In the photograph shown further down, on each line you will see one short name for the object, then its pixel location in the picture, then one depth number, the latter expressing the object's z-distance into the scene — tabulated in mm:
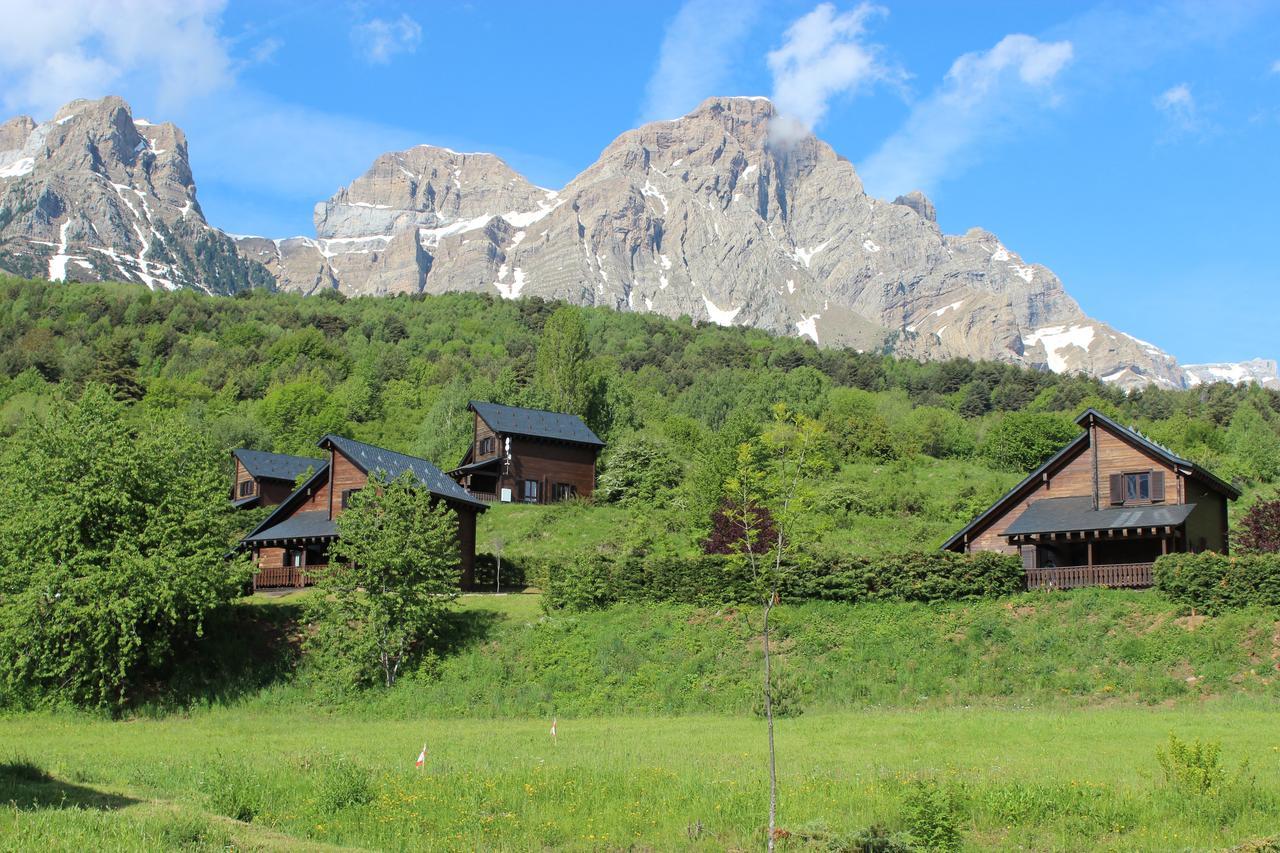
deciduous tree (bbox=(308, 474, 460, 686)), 35469
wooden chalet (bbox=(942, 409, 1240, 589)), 38844
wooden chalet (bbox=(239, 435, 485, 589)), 48594
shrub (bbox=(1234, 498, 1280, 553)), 44281
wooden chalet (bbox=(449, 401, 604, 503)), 68000
